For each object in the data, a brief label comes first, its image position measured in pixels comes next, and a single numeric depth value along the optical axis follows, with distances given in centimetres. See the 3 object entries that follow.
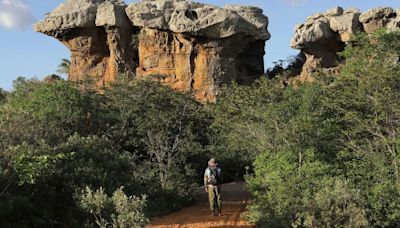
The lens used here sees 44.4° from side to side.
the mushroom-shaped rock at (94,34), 2958
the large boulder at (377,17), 2806
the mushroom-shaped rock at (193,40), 2802
